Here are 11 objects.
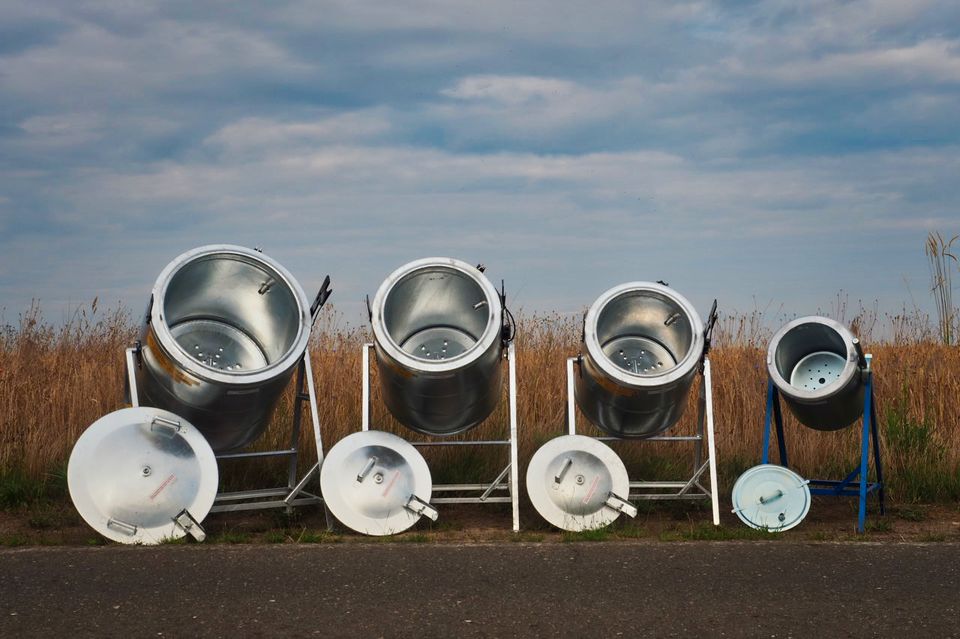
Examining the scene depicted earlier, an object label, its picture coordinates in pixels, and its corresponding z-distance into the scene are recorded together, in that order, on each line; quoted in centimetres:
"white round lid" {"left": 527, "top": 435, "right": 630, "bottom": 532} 757
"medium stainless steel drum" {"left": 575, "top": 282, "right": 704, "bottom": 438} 757
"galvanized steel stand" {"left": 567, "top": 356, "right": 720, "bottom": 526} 789
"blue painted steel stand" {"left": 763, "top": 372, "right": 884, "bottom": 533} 779
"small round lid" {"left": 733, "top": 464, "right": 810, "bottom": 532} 770
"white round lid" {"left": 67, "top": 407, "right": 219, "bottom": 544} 698
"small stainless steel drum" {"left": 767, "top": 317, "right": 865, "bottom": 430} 779
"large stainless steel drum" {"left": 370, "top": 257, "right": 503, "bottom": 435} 738
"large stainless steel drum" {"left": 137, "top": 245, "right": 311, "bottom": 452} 722
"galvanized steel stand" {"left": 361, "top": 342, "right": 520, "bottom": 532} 773
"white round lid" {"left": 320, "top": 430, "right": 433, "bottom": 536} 746
